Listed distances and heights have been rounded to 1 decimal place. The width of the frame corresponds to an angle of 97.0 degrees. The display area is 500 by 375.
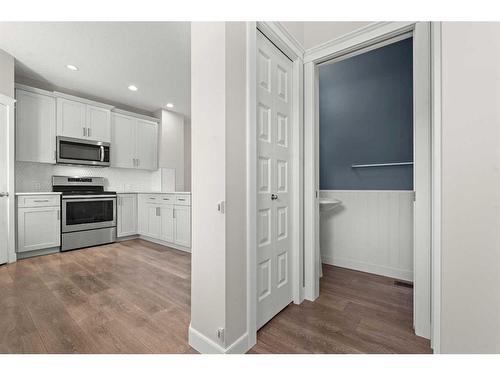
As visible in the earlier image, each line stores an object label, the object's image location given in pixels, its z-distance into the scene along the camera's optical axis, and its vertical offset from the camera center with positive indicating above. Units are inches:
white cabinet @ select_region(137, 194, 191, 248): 130.3 -20.1
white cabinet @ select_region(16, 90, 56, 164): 118.6 +33.5
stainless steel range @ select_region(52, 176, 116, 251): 127.5 -16.0
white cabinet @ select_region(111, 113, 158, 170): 160.1 +34.1
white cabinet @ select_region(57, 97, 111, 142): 133.1 +43.0
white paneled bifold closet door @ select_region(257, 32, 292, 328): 57.4 +1.9
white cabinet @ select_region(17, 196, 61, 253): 111.9 -19.2
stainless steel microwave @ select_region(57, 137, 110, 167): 132.1 +22.4
